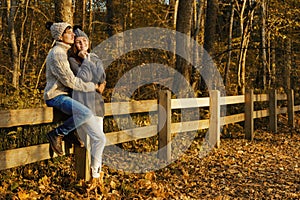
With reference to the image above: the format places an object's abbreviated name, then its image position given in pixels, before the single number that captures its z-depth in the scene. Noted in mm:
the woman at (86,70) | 5805
